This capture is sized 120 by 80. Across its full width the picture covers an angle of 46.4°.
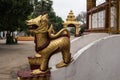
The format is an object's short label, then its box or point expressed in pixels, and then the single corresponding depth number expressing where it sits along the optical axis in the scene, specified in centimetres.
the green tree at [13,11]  797
